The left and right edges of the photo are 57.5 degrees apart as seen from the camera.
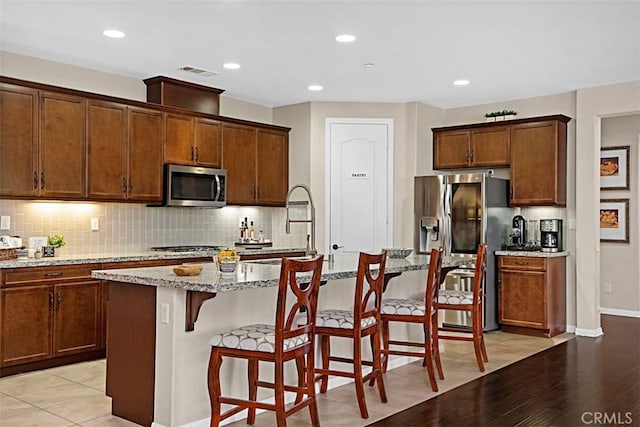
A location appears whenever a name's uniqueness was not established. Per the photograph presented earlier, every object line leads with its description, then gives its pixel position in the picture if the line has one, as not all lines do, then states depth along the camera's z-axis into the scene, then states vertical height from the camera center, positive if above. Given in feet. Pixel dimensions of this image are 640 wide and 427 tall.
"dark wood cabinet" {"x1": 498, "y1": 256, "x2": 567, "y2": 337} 20.33 -2.77
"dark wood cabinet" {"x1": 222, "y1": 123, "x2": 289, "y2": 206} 21.72 +2.02
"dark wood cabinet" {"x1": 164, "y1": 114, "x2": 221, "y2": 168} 19.54 +2.62
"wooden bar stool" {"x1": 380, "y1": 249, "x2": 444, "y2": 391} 13.48 -2.23
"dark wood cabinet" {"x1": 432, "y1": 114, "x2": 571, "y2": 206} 21.02 +2.46
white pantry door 23.24 +1.19
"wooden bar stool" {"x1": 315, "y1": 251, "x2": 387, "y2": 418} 11.72 -2.27
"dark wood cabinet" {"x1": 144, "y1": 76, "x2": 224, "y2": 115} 19.40 +4.20
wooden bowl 10.81 -1.01
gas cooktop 19.85 -1.12
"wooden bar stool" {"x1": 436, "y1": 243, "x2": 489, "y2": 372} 15.21 -2.22
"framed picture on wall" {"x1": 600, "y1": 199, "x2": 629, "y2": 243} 25.13 -0.12
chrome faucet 14.33 -0.85
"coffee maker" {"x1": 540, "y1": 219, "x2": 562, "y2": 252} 21.20 -0.65
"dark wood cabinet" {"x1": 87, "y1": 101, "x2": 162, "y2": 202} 17.46 +1.97
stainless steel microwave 19.39 +1.04
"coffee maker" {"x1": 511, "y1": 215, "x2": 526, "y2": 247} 22.11 -0.53
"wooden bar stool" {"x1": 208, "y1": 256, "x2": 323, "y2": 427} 9.82 -2.24
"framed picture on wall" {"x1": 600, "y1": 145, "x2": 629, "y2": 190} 25.13 +2.15
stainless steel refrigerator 21.18 -0.19
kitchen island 10.46 -2.17
